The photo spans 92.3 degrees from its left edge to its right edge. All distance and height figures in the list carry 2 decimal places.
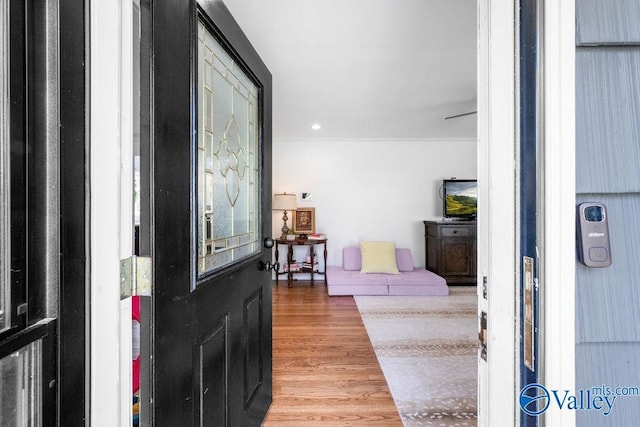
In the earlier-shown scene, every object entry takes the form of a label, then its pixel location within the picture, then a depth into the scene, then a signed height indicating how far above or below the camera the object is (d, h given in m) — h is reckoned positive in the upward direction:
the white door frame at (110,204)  0.69 +0.03
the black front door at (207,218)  0.85 +0.00
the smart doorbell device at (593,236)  0.66 -0.05
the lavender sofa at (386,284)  4.32 -0.97
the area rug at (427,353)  1.85 -1.14
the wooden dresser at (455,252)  4.76 -0.58
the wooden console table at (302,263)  4.79 -0.73
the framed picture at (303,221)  5.20 -0.09
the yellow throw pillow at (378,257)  4.71 -0.65
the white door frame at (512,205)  0.66 +0.02
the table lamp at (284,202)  4.77 +0.22
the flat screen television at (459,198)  5.08 +0.29
